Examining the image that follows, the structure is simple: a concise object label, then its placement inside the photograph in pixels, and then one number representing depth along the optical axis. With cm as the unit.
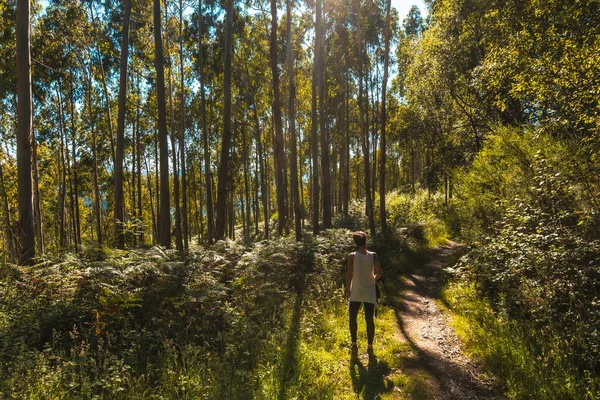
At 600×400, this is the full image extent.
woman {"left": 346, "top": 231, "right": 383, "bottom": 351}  488
